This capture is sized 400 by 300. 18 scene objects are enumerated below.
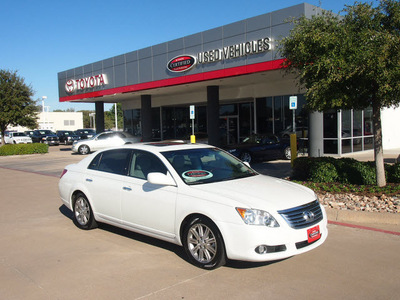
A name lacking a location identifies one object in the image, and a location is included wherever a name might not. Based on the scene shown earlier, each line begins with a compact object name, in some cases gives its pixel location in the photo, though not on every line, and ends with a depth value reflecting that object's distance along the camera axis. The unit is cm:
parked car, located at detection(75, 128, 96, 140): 3966
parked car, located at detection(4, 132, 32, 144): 4144
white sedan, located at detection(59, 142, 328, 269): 432
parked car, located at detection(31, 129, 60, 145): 4016
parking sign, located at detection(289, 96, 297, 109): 1341
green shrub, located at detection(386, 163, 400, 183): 827
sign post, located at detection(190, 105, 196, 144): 1834
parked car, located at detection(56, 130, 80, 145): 3927
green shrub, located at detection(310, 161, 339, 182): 879
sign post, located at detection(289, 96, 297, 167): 1203
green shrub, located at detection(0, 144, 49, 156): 2605
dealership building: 1545
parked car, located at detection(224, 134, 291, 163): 1525
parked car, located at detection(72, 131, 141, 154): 2452
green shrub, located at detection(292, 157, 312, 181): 949
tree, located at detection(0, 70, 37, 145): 2761
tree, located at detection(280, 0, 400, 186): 654
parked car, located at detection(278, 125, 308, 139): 1897
